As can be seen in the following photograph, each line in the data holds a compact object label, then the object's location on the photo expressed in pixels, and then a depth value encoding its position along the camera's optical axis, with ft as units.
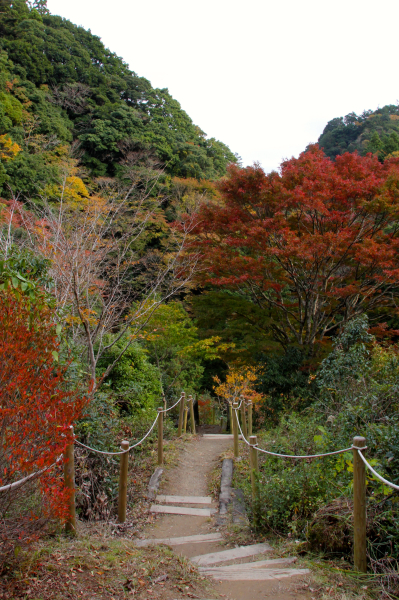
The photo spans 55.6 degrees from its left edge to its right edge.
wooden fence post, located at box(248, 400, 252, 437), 26.21
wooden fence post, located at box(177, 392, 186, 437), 26.50
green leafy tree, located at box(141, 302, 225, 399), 42.32
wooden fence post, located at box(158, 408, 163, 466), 19.17
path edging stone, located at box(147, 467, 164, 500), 15.97
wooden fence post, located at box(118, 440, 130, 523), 12.66
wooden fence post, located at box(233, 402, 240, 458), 21.04
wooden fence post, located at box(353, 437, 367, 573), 8.46
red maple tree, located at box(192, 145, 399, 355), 26.27
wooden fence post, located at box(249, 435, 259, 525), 11.92
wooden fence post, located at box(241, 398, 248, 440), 24.10
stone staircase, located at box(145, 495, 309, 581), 8.66
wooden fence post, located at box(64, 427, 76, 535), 10.46
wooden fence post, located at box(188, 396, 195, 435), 33.68
